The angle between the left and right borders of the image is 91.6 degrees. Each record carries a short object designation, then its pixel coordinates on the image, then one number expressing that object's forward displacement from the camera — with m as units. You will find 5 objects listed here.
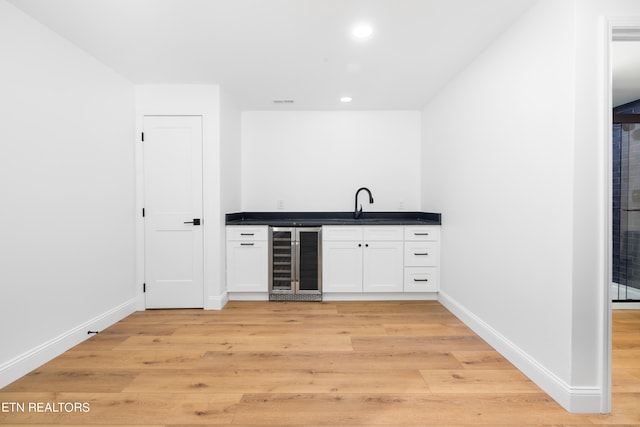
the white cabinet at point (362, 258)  3.74
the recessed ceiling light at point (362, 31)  2.25
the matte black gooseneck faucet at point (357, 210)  4.18
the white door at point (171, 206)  3.35
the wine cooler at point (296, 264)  3.74
